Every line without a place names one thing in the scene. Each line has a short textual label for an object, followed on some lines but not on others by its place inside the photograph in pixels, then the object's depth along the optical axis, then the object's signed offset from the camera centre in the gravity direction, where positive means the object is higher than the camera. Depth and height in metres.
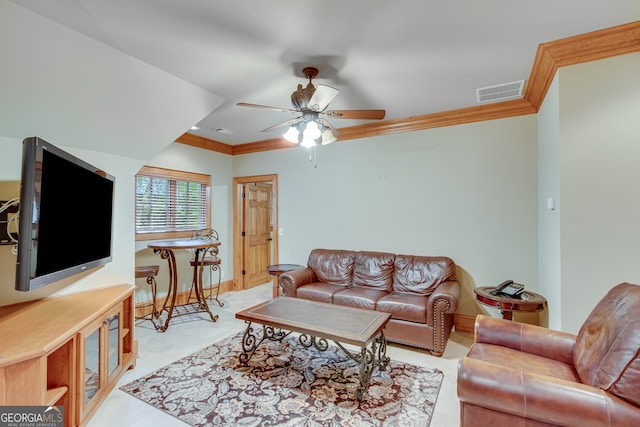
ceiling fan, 2.42 +0.94
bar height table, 3.52 -0.84
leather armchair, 1.26 -0.79
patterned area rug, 2.03 -1.38
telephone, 2.83 -0.70
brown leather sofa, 2.97 -0.88
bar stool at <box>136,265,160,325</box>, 3.52 -0.83
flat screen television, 1.51 -0.01
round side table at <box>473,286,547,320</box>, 2.65 -0.77
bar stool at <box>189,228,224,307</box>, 4.67 -0.65
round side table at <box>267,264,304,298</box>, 4.30 -0.80
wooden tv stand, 1.38 -0.76
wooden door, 5.57 -0.33
